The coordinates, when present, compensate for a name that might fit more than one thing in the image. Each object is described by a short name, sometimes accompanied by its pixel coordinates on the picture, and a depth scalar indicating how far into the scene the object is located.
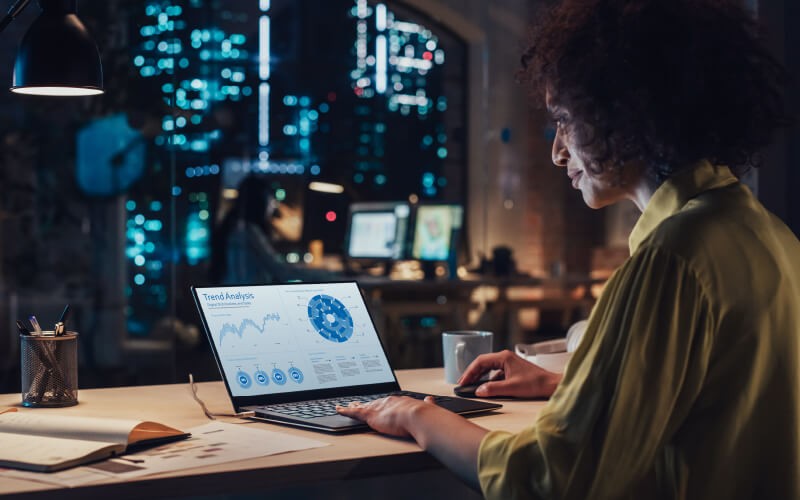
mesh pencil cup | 1.62
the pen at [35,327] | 1.66
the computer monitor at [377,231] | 6.37
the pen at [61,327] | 1.63
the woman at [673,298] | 1.08
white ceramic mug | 1.90
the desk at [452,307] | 6.17
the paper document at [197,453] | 1.16
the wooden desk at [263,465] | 1.12
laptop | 1.58
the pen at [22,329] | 1.64
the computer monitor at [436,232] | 6.16
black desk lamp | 1.68
